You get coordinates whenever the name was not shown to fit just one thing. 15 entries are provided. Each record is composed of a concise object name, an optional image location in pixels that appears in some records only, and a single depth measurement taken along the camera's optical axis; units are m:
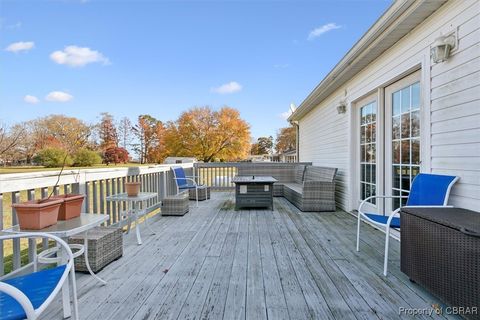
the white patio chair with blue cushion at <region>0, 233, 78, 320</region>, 0.99
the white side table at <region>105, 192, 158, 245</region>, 3.12
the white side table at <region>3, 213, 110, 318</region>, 1.60
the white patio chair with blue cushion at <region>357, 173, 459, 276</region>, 2.33
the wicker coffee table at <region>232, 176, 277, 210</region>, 5.25
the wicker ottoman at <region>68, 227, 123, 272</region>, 2.36
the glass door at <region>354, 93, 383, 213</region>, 4.12
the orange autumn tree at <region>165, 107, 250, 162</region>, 22.12
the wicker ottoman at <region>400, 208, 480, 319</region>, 1.49
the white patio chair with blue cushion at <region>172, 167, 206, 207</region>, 5.66
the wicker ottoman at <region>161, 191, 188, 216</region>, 4.81
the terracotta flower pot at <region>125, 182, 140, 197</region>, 3.25
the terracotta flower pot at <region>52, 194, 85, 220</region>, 1.86
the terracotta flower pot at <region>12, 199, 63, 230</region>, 1.62
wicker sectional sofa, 5.11
